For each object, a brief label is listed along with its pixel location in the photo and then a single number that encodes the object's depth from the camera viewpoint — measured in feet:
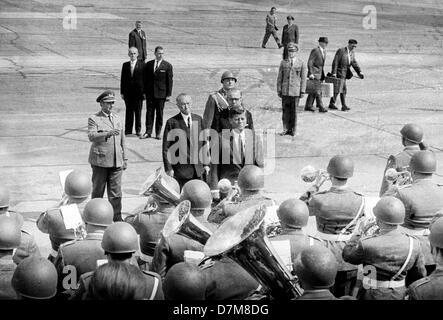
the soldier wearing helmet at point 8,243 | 41.60
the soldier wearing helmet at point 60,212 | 47.88
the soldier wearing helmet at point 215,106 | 71.51
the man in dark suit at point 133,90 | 101.65
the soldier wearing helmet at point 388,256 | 44.70
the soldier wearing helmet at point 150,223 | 50.75
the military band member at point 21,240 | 46.19
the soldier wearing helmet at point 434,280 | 38.73
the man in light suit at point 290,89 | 103.91
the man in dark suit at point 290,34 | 164.25
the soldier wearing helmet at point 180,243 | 45.42
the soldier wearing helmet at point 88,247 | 44.14
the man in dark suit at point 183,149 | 68.80
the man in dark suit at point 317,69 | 117.80
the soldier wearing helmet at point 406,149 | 62.80
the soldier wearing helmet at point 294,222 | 44.47
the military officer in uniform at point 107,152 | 69.56
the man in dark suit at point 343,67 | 119.14
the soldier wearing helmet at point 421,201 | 51.37
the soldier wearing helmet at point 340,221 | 50.11
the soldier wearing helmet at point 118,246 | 39.42
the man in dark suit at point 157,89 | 101.65
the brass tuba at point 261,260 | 38.88
